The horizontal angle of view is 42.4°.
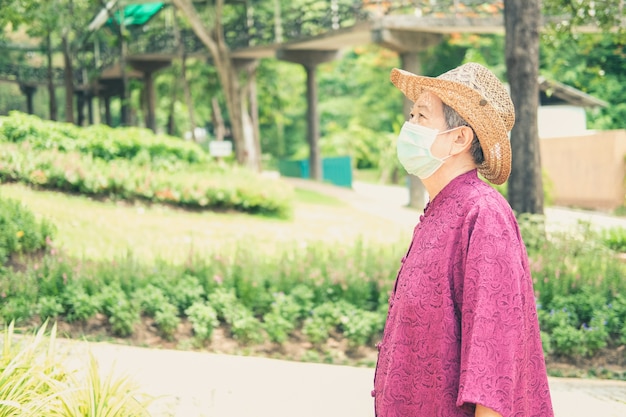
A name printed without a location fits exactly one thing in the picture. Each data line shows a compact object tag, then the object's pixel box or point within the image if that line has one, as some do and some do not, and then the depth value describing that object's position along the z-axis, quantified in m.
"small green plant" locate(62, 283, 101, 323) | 7.27
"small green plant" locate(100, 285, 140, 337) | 7.22
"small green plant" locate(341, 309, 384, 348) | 7.42
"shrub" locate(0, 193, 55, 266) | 8.36
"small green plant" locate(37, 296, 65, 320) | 7.17
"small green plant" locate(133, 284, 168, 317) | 7.49
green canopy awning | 30.34
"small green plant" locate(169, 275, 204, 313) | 7.67
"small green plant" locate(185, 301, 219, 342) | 7.27
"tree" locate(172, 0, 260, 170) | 19.38
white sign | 17.12
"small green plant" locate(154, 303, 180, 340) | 7.30
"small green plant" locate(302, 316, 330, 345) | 7.40
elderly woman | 2.48
